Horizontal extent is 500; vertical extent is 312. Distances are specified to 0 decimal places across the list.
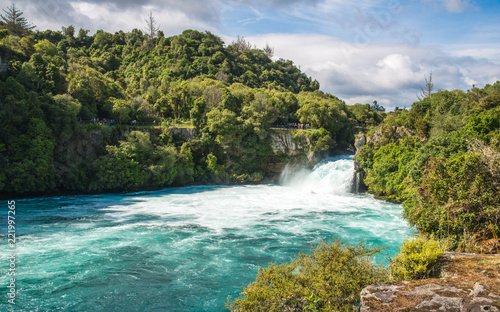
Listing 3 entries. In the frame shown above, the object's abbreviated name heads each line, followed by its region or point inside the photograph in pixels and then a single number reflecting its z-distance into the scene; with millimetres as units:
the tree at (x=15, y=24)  58325
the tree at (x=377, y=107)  132250
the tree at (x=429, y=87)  58984
